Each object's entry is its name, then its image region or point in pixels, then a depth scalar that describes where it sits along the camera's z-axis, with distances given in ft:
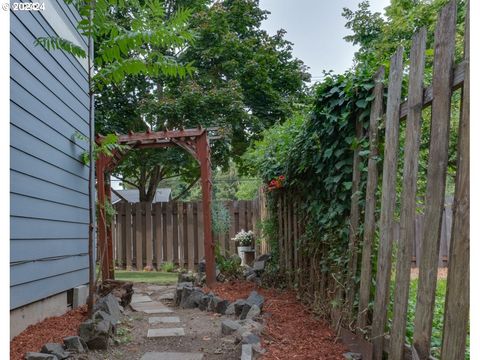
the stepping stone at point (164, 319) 13.25
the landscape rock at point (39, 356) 7.49
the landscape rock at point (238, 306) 12.82
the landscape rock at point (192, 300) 15.61
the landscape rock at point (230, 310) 13.62
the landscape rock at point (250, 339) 8.92
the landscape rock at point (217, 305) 14.16
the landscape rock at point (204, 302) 14.94
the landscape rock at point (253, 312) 11.58
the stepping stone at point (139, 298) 17.09
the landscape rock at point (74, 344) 8.80
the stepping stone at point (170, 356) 9.43
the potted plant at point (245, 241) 25.80
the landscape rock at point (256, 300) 12.46
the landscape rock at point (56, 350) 7.97
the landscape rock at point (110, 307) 11.90
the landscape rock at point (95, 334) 9.45
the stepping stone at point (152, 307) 14.98
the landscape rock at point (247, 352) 8.14
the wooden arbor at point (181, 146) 19.61
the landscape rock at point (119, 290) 15.37
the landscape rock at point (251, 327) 9.72
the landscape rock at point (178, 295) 16.48
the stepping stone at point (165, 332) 11.44
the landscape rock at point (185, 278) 20.04
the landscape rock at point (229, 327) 10.85
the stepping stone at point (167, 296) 17.83
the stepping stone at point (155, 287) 20.59
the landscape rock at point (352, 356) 7.97
